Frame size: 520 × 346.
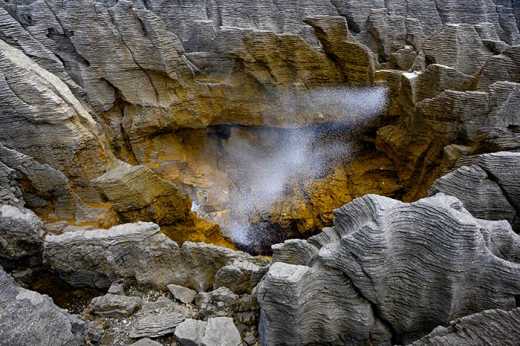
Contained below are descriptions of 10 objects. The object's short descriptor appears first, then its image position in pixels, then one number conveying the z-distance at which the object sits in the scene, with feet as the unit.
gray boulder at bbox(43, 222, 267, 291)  17.24
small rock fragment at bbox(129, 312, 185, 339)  14.34
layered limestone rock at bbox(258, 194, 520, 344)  11.28
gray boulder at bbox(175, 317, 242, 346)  13.17
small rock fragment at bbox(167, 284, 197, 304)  16.21
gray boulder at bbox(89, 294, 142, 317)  15.31
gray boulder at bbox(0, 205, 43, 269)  17.13
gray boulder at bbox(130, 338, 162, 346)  13.73
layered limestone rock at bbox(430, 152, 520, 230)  14.37
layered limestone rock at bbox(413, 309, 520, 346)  9.57
